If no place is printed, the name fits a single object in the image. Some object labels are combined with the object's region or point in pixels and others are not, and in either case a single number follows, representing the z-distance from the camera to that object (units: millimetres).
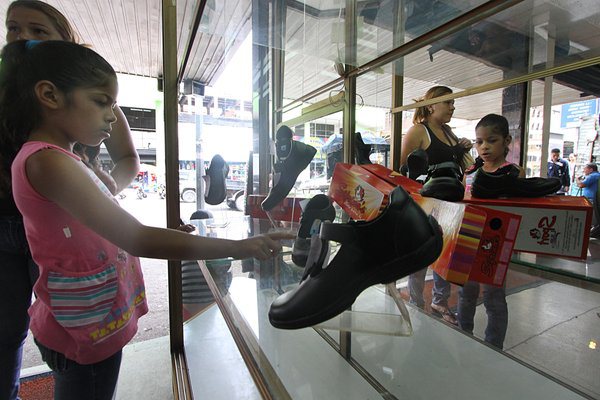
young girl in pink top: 458
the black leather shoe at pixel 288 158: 724
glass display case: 453
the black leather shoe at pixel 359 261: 274
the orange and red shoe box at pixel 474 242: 243
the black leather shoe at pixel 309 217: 489
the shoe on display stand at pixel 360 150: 586
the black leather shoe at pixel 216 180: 1506
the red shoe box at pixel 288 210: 870
